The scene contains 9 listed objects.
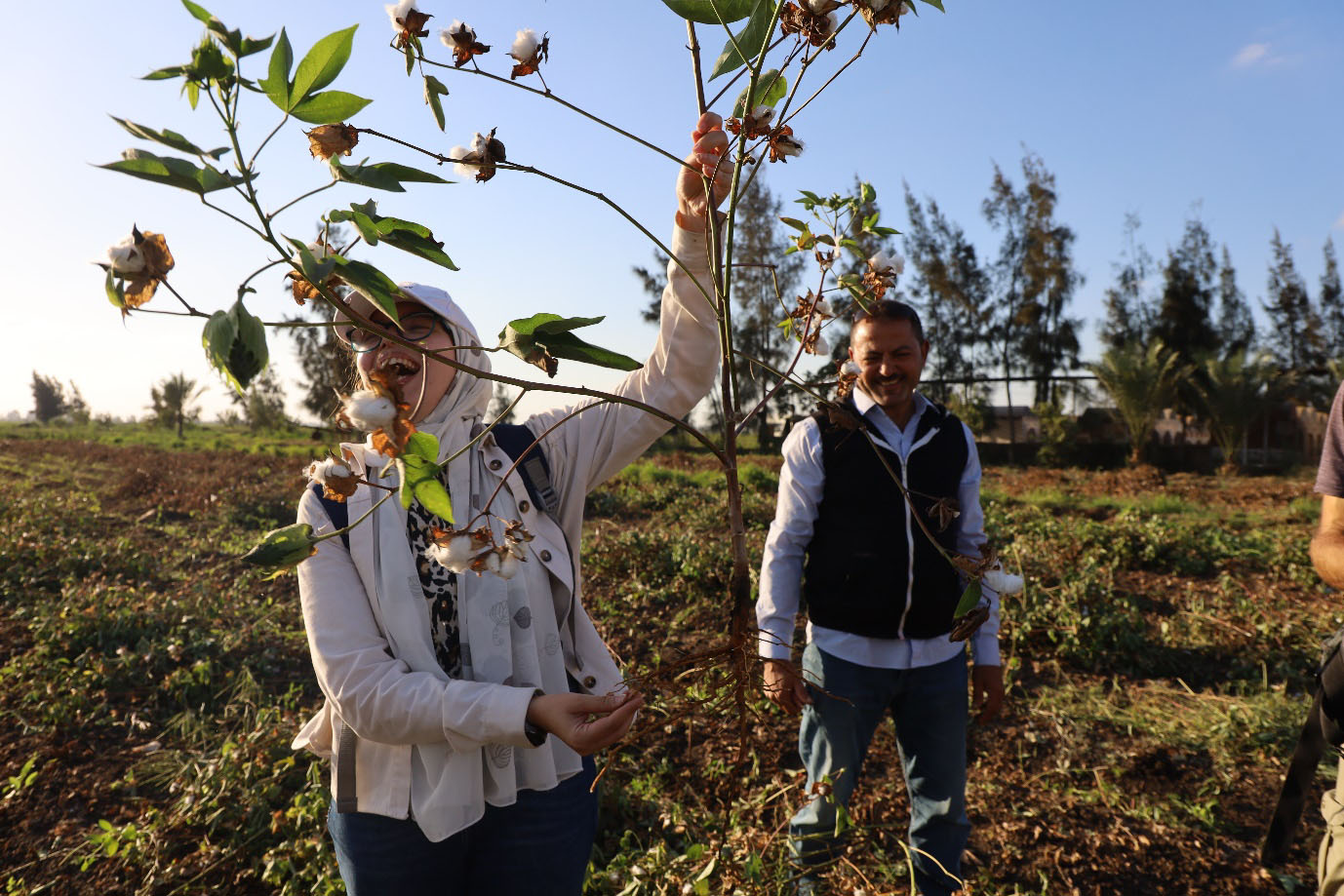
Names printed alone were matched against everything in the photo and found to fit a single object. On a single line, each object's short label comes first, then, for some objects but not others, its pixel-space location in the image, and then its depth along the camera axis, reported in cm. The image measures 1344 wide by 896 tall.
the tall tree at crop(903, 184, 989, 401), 2359
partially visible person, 162
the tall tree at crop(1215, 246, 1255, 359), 2580
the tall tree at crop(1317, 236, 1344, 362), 2782
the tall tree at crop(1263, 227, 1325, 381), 2797
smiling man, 212
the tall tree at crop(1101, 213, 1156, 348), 2369
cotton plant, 56
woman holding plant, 126
